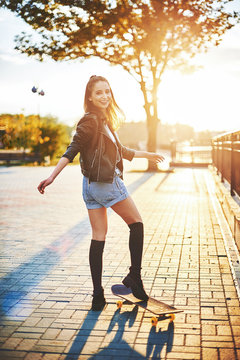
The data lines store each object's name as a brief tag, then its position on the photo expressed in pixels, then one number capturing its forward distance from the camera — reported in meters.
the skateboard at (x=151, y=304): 3.77
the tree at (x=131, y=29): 19.97
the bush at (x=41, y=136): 33.41
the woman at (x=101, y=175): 3.89
